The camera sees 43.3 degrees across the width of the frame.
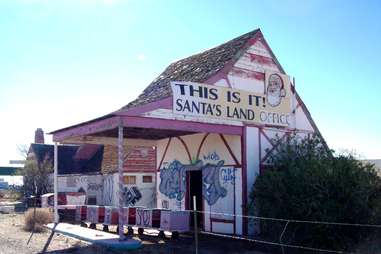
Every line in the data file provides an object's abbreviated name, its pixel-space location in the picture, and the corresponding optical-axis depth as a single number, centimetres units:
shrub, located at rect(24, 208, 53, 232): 1739
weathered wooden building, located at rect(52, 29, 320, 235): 1415
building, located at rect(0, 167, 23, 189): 6439
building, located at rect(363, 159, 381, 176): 3152
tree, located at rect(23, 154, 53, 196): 4088
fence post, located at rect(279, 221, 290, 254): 1207
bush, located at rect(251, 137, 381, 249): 1205
